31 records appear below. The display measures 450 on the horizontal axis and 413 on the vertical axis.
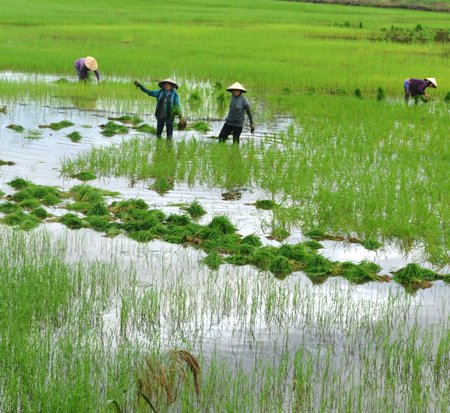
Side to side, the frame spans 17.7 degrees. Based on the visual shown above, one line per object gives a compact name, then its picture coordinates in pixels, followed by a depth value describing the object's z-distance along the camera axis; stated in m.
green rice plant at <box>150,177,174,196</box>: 17.44
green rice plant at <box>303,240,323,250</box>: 14.04
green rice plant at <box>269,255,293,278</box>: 12.86
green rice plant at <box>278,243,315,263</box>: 13.31
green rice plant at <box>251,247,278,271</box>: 13.03
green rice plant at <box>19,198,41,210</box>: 15.47
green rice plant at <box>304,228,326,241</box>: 14.68
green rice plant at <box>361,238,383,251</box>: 14.12
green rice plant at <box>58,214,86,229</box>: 14.57
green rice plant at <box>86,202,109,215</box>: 15.33
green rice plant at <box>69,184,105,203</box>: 16.10
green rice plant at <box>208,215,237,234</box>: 14.41
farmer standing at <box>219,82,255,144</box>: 20.23
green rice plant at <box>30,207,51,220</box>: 14.85
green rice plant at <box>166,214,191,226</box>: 14.89
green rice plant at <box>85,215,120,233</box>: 14.56
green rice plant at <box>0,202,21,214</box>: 15.10
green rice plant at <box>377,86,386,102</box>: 30.17
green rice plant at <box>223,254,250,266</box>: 13.12
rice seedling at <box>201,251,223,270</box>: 12.97
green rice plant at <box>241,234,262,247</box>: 13.87
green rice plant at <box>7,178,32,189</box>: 16.85
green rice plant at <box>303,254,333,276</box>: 12.82
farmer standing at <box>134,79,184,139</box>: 20.76
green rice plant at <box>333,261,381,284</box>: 12.70
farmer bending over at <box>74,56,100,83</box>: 28.76
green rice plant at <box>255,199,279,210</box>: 16.48
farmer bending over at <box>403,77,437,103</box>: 27.35
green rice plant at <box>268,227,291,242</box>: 14.57
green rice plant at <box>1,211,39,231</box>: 14.11
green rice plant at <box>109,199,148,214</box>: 15.59
